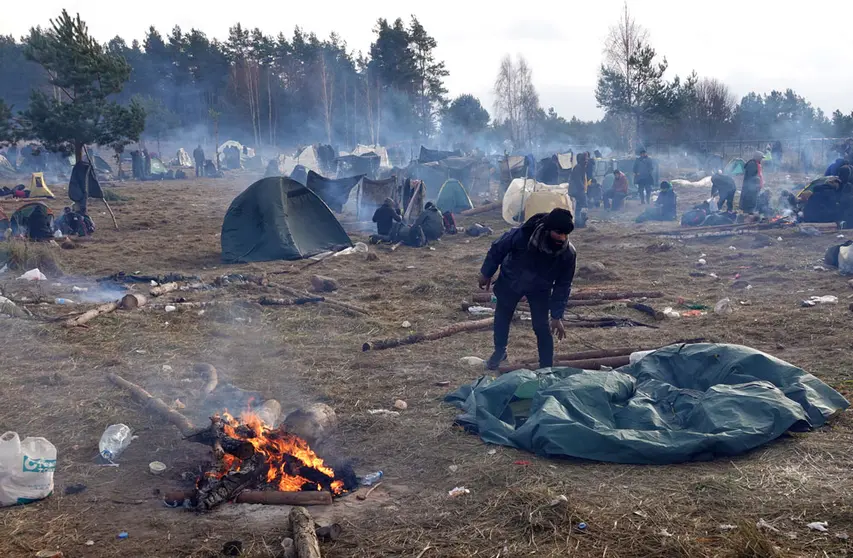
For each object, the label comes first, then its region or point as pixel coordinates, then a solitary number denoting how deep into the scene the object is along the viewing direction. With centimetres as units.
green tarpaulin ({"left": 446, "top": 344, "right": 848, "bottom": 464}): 420
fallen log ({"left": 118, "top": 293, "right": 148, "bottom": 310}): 864
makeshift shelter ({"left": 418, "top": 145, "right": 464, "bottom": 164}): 2678
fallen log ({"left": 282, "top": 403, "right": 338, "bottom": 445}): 459
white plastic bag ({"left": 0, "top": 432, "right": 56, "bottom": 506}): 381
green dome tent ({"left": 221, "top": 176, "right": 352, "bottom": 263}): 1263
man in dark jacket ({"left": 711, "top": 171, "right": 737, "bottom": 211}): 1697
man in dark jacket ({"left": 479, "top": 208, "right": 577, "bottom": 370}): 532
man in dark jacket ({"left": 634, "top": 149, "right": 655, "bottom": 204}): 2030
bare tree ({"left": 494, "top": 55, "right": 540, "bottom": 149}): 5612
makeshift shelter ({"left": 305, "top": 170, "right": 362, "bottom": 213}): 1895
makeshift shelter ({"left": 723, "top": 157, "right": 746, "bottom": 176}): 2573
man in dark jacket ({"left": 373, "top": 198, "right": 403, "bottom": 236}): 1509
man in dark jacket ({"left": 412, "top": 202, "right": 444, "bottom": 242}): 1494
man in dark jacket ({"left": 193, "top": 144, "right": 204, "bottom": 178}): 3650
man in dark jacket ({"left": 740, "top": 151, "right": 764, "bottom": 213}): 1662
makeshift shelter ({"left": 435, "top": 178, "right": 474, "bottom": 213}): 2008
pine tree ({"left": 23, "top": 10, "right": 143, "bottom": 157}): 1827
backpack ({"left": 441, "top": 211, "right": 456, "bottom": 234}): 1619
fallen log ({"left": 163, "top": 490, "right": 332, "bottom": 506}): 383
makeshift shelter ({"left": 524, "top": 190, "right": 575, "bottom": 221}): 1576
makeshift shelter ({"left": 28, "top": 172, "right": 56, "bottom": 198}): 2291
